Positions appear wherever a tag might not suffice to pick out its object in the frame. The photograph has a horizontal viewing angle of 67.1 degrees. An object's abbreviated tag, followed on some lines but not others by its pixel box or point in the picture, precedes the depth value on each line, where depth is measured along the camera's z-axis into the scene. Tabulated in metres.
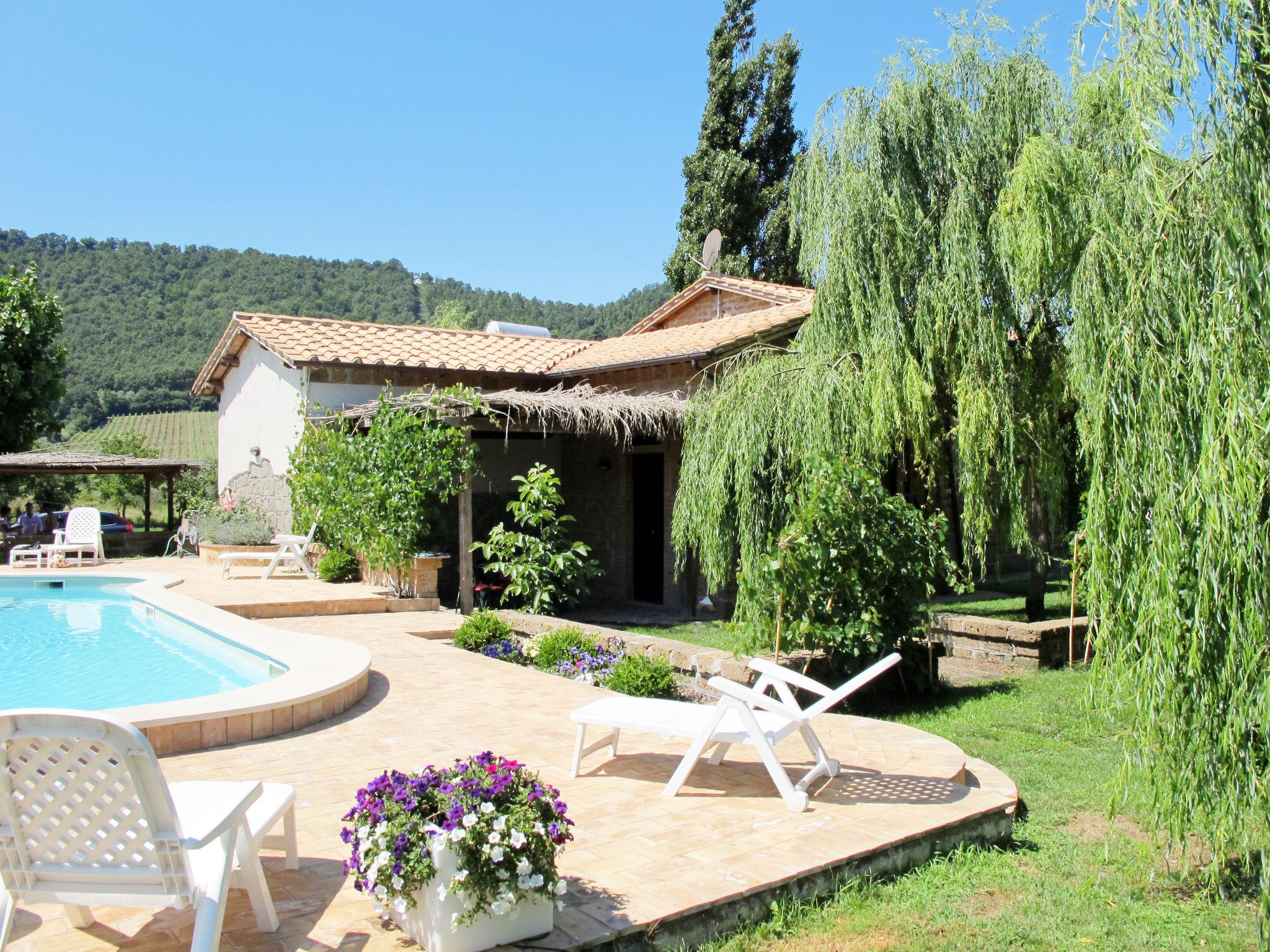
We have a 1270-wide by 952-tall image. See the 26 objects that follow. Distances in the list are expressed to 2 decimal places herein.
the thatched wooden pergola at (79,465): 19.52
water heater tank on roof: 20.97
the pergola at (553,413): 11.95
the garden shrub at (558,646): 8.55
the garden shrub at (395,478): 12.00
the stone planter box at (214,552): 16.17
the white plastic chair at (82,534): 17.22
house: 14.30
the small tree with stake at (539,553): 11.38
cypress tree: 24.39
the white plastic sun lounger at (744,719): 4.68
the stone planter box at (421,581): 12.35
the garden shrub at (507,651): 9.19
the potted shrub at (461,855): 3.03
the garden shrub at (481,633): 9.42
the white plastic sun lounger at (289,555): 13.91
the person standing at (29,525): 21.23
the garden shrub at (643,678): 7.46
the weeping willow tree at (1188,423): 3.46
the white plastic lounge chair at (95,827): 2.71
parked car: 24.19
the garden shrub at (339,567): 13.84
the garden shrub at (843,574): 7.48
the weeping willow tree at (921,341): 9.11
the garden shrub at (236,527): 16.50
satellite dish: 18.23
